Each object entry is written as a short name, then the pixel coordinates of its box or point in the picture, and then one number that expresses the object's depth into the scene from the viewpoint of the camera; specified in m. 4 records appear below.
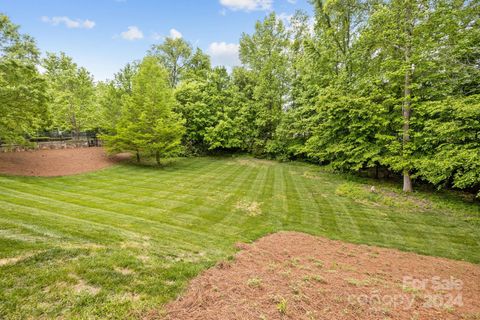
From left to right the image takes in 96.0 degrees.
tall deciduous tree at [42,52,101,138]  24.06
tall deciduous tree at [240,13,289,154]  25.95
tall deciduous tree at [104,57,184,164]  18.12
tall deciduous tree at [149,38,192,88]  33.91
